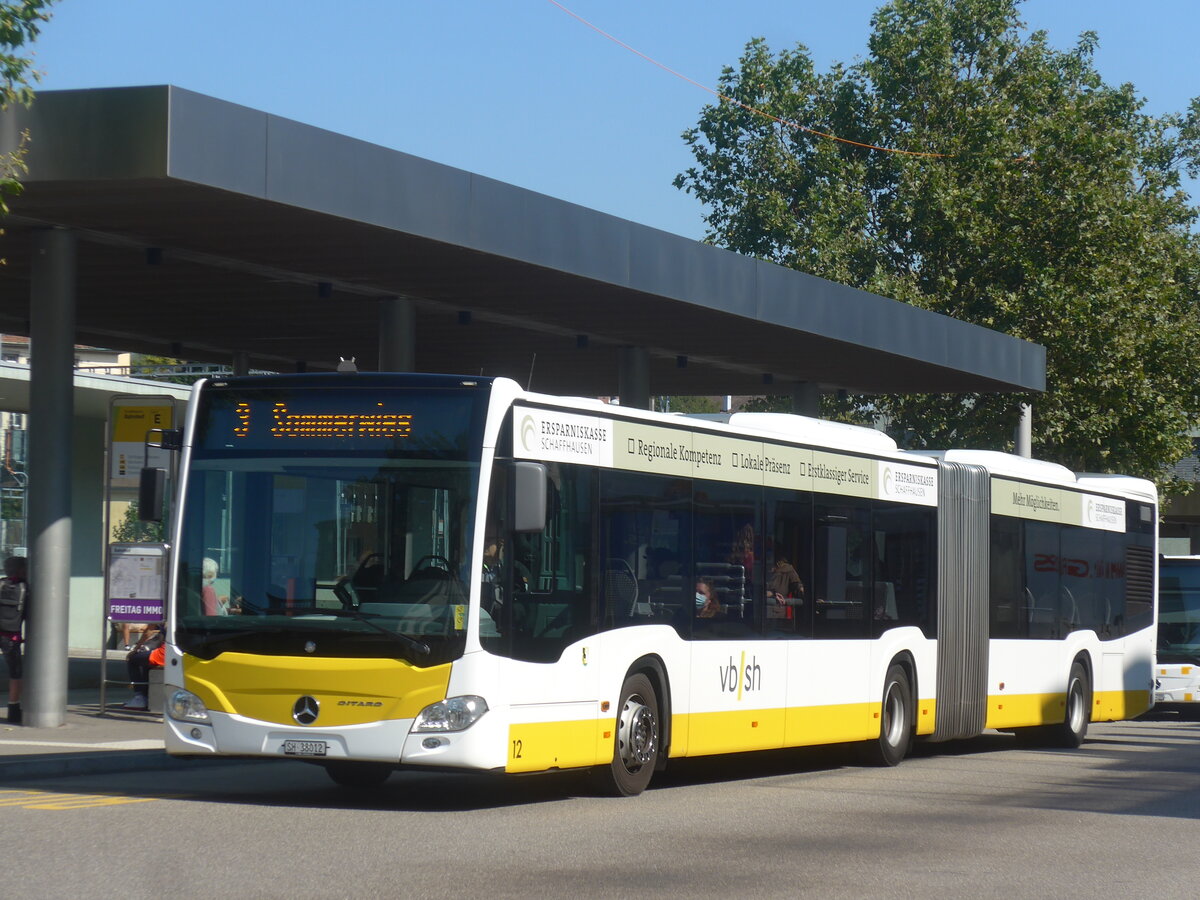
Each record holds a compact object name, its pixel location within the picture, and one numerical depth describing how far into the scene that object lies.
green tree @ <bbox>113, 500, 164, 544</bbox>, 45.27
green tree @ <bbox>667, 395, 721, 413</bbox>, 133.75
